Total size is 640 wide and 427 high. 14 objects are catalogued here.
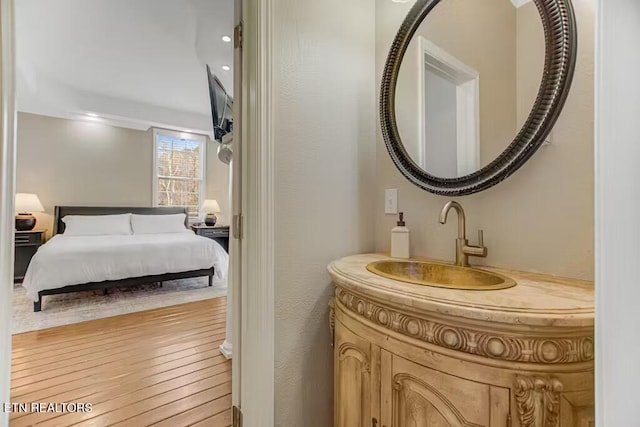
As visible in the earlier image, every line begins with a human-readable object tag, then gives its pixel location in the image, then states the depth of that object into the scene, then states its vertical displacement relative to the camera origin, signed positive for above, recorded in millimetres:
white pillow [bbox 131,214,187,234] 5016 -216
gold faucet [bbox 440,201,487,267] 1114 -108
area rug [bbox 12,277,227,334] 2885 -1074
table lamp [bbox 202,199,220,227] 5879 +43
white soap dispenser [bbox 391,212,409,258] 1314 -130
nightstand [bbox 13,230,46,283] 4234 -575
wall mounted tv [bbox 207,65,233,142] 2539 +932
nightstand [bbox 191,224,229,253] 5574 -385
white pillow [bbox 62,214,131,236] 4516 -216
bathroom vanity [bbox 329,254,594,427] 618 -337
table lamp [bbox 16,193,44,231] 4297 +15
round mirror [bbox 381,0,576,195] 954 +504
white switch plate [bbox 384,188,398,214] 1458 +63
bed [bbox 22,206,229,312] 3105 -610
